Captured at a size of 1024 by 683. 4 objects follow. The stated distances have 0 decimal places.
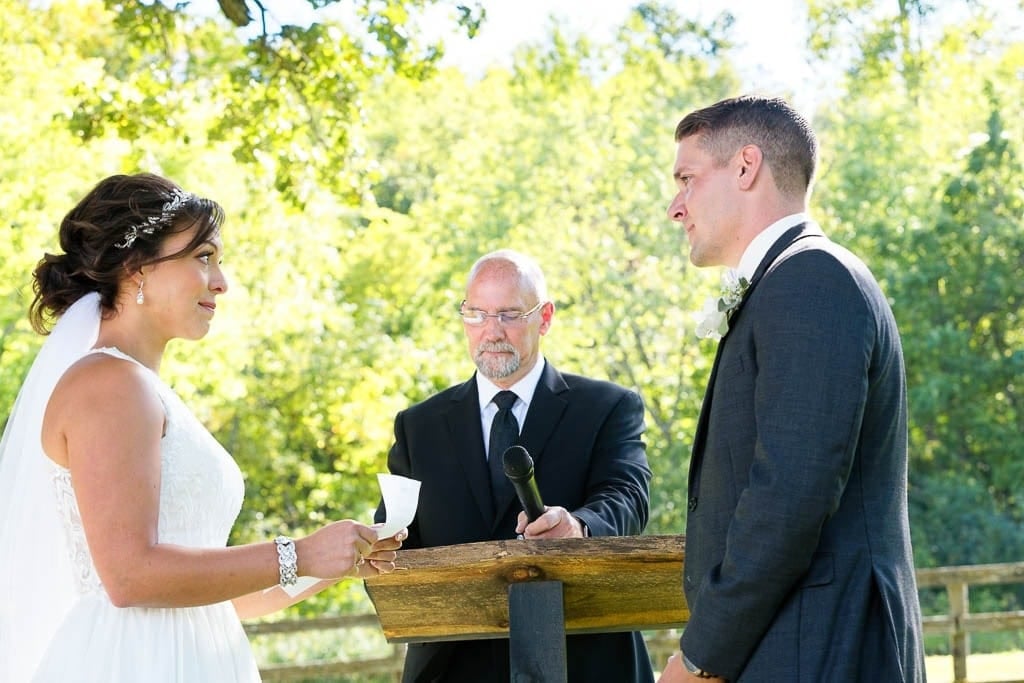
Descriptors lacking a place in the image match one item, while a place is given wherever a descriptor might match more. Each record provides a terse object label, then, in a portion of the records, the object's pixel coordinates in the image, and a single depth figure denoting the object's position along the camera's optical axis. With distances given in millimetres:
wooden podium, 3230
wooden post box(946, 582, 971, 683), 14352
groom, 2912
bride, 3432
